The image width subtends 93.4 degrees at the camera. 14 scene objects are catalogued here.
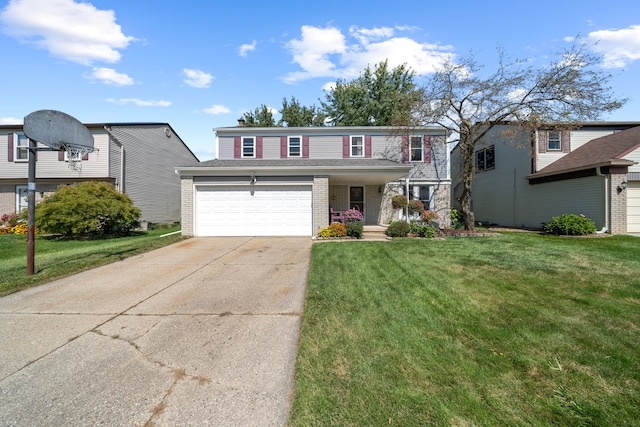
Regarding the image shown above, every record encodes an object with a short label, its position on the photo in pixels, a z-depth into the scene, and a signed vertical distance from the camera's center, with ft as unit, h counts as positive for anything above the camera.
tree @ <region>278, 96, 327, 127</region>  109.81 +36.81
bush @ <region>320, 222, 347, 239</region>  37.78 -2.06
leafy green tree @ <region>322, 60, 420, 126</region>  99.60 +40.35
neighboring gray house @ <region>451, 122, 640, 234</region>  38.14 +5.84
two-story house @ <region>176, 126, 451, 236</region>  40.68 +5.50
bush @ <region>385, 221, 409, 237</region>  37.78 -1.83
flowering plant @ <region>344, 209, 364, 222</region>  40.60 -0.05
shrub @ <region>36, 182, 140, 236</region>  39.50 +0.64
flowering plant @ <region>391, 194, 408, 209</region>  50.33 +2.17
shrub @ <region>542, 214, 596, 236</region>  37.40 -1.38
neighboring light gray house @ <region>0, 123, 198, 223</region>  53.11 +9.00
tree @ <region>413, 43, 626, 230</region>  37.88 +14.83
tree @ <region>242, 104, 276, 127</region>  115.44 +37.18
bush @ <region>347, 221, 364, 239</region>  37.22 -1.89
